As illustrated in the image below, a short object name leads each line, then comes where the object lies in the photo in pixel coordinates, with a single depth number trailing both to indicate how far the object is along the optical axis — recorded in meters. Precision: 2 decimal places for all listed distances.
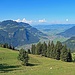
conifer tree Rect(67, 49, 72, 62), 108.50
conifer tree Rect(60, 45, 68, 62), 107.56
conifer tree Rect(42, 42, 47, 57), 136.12
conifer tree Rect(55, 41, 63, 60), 118.94
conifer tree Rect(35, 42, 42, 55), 142.40
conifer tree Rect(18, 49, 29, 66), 71.89
